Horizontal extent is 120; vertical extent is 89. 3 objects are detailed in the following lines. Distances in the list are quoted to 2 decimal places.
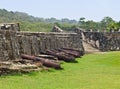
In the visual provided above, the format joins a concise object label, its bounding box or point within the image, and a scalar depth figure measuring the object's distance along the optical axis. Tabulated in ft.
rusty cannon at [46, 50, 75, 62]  85.94
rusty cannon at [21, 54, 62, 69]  66.49
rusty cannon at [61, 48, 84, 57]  108.45
